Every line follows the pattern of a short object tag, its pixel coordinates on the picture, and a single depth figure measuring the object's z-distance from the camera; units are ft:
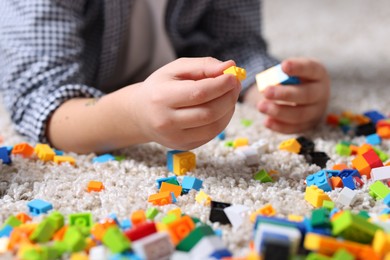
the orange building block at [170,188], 1.73
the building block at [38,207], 1.64
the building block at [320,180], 1.74
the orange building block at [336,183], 1.76
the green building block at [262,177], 1.80
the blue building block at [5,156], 1.91
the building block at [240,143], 2.03
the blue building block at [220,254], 1.45
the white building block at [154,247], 1.44
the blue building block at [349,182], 1.76
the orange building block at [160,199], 1.68
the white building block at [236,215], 1.58
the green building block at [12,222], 1.58
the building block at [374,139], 2.06
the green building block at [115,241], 1.44
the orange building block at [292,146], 1.98
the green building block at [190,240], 1.49
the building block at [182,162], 1.84
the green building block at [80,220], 1.59
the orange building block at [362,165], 1.83
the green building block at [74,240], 1.48
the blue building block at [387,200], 1.65
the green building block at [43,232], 1.52
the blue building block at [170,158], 1.86
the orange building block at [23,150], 1.94
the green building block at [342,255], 1.41
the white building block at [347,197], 1.68
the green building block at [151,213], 1.60
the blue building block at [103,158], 1.93
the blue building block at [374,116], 2.22
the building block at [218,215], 1.60
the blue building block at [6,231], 1.56
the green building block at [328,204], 1.64
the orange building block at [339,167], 1.85
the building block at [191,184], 1.75
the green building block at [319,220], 1.50
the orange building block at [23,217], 1.61
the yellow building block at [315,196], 1.67
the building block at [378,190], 1.70
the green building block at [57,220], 1.56
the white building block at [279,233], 1.41
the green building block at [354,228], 1.46
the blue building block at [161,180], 1.76
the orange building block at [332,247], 1.43
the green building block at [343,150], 1.98
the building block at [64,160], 1.92
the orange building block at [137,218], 1.57
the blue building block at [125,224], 1.56
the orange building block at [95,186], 1.76
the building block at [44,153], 1.93
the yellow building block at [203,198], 1.67
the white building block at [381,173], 1.76
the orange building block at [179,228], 1.50
